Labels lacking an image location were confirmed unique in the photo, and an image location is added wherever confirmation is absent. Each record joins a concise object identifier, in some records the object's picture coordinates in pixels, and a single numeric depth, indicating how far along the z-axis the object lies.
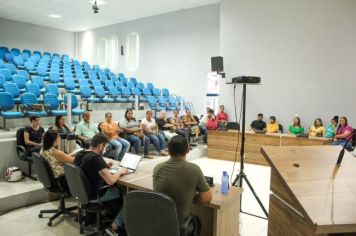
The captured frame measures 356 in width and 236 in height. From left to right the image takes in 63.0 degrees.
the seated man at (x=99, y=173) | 2.84
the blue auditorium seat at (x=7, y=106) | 5.83
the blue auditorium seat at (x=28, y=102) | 6.23
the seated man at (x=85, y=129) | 5.50
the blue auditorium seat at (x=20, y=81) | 7.41
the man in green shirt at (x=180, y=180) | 2.11
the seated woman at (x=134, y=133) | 6.08
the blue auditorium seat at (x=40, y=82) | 7.83
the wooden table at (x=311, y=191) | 0.92
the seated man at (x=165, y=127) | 7.04
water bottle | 2.50
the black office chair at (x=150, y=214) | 1.91
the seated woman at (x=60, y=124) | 4.97
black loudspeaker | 8.73
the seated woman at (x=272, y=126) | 7.78
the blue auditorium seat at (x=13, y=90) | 6.53
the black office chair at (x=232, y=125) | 7.55
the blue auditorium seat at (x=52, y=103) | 6.58
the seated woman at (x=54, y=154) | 3.34
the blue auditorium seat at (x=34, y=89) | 7.00
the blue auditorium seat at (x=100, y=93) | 8.53
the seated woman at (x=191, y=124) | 7.84
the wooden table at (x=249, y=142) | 6.40
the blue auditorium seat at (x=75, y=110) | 6.94
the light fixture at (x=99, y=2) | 9.62
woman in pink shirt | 6.38
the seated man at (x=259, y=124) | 8.09
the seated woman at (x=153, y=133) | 6.48
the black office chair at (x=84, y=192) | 2.76
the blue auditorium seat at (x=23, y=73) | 8.13
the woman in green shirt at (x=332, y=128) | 6.93
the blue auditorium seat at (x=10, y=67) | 8.33
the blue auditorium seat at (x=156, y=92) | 10.27
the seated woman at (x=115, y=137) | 5.57
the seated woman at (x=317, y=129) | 7.18
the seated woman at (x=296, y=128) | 7.62
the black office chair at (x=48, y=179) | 3.24
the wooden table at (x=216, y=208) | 2.33
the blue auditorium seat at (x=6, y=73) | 7.62
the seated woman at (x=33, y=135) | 4.46
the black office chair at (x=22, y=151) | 4.39
